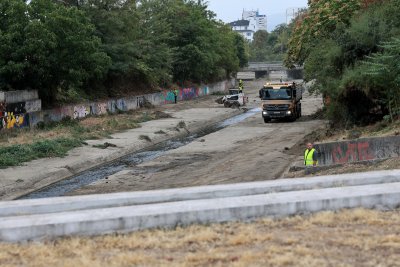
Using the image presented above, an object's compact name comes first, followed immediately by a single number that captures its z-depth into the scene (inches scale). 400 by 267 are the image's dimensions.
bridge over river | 5565.9
